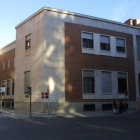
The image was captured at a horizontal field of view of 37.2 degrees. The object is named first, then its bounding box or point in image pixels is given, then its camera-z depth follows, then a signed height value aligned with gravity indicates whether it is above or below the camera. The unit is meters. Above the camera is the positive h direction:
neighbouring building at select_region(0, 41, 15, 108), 36.45 +2.92
